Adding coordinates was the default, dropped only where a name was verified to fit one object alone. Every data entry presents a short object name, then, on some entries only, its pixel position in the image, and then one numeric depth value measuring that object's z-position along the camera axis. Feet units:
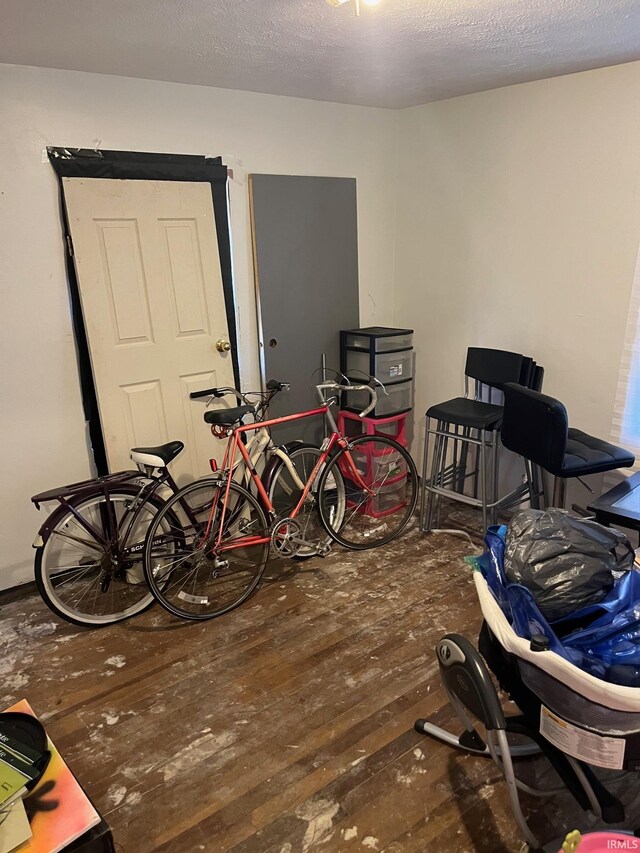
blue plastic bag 4.04
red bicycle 8.60
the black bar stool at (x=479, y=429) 9.59
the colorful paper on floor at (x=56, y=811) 4.24
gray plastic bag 4.36
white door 8.57
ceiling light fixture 5.26
